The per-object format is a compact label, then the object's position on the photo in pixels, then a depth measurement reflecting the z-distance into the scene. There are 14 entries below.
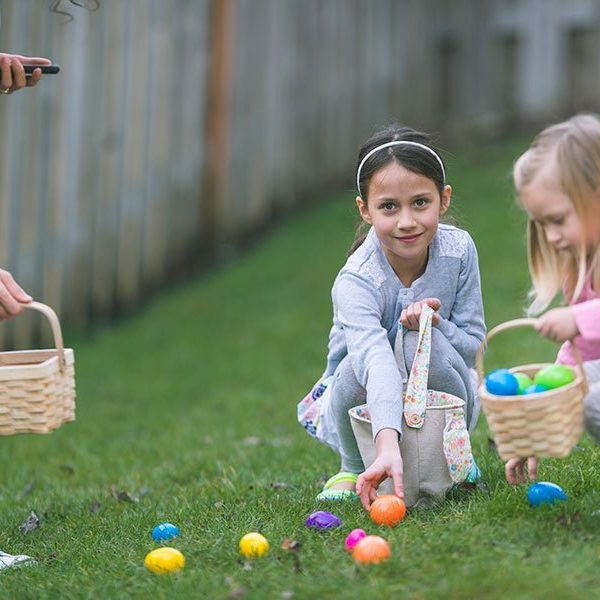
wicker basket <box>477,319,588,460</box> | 5.24
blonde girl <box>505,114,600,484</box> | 5.40
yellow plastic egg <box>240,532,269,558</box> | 5.66
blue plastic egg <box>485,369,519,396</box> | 5.48
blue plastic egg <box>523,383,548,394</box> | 5.49
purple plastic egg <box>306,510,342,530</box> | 6.02
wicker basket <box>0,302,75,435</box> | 6.22
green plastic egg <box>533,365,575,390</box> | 5.49
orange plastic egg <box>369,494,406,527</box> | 5.88
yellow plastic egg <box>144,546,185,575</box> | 5.55
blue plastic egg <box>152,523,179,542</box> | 6.25
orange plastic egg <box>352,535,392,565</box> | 5.25
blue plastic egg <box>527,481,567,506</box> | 5.81
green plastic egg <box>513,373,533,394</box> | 5.53
